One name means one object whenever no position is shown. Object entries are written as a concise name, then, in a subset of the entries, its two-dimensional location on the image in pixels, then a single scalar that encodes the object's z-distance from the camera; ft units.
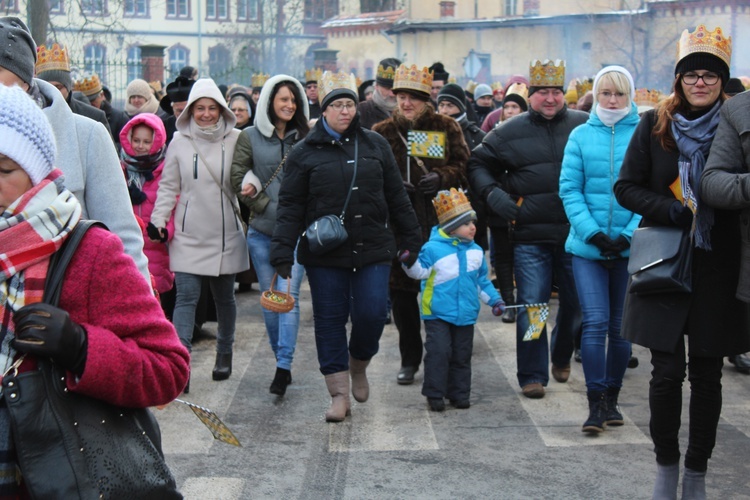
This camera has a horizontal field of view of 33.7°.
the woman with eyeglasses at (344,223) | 23.34
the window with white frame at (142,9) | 213.03
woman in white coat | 26.40
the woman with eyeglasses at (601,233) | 22.68
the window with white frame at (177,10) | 219.20
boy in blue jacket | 24.79
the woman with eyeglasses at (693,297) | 17.20
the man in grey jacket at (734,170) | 16.12
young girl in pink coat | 26.71
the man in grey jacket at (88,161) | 12.99
